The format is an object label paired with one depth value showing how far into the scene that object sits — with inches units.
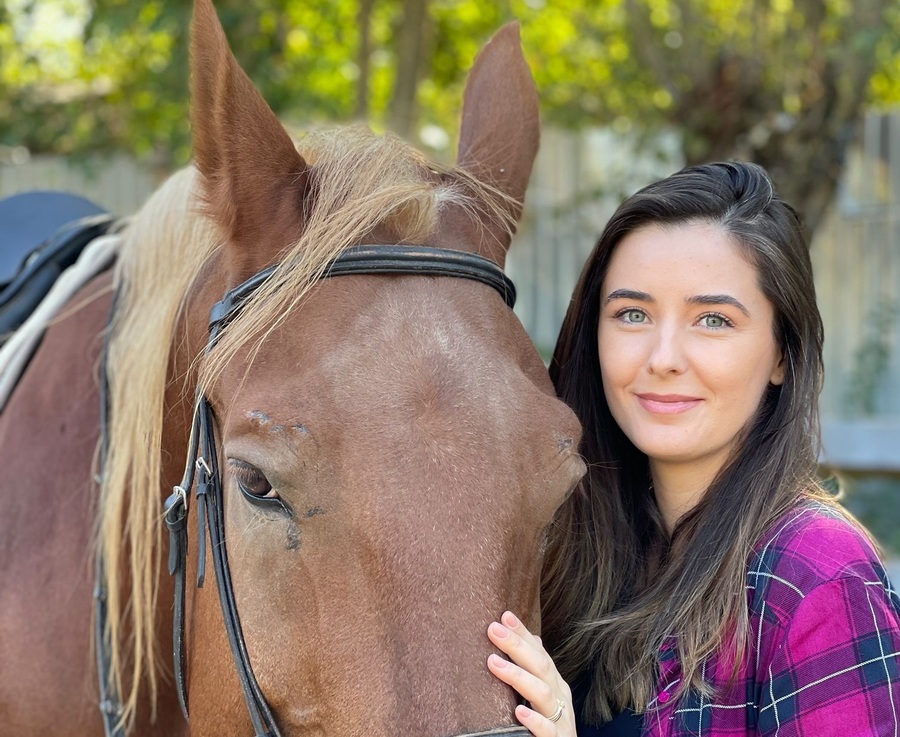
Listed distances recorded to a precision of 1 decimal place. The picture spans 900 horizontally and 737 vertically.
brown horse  55.2
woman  60.8
